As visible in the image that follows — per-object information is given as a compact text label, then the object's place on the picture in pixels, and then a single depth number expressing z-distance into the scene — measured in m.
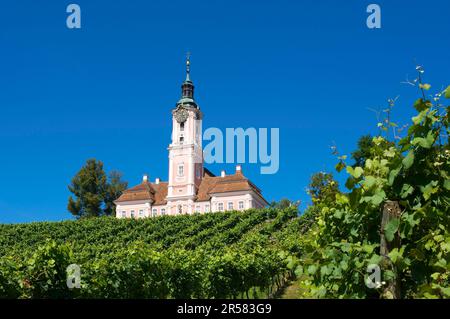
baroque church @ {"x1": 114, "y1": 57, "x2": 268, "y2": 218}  72.50
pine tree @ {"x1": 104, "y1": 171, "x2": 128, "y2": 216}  84.19
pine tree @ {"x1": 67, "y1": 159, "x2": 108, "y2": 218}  82.00
